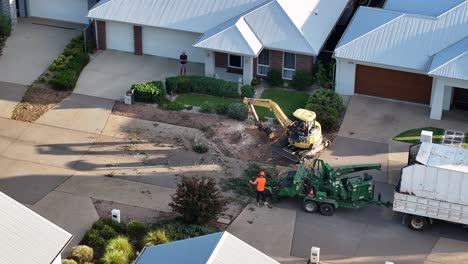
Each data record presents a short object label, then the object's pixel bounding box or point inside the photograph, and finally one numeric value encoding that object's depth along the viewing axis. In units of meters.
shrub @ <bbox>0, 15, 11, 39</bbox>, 50.94
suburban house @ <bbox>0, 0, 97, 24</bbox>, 54.10
